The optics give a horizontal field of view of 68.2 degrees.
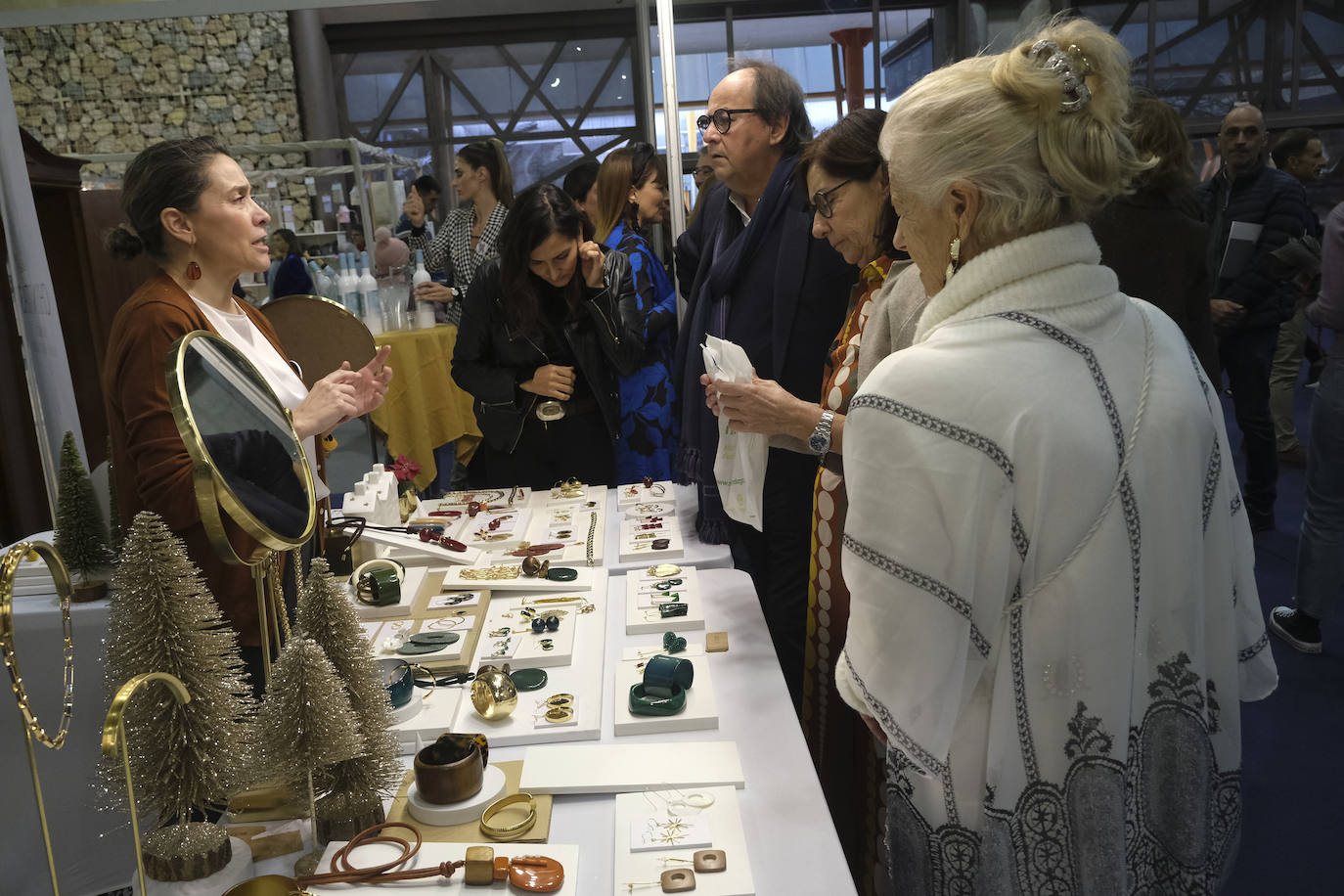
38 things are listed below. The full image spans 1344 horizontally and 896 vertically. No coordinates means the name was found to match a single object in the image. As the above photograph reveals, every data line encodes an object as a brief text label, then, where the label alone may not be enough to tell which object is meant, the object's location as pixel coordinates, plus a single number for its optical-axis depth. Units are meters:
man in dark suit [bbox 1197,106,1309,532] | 4.38
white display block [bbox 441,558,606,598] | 2.14
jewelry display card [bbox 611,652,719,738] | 1.51
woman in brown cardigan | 1.64
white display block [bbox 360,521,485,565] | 2.30
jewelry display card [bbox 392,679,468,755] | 1.51
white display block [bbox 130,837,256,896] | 1.13
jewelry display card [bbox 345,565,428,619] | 2.03
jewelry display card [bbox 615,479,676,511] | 2.75
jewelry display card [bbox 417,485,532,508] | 2.81
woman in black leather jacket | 3.10
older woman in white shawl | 1.13
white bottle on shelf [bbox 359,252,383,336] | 5.61
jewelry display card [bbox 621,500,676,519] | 2.61
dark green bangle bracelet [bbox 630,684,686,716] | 1.53
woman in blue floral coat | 3.35
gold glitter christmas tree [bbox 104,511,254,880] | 1.14
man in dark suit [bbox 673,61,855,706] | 2.39
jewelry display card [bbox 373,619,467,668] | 1.73
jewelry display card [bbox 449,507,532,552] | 2.43
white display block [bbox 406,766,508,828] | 1.30
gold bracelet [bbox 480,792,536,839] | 1.25
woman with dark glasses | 1.85
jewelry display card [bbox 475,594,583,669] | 1.74
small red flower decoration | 2.77
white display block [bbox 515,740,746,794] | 1.35
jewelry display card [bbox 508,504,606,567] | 2.31
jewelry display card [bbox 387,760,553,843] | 1.26
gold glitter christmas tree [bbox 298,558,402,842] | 1.26
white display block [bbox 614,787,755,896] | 1.14
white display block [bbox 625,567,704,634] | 1.88
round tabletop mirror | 1.20
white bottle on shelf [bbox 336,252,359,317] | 5.61
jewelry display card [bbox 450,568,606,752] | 1.50
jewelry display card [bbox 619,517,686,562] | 2.30
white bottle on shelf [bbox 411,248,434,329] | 5.50
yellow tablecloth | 4.97
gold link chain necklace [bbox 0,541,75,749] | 0.88
